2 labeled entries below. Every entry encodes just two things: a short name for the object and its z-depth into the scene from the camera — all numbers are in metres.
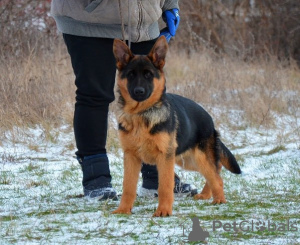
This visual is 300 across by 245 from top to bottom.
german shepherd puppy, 8.77
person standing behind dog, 9.56
